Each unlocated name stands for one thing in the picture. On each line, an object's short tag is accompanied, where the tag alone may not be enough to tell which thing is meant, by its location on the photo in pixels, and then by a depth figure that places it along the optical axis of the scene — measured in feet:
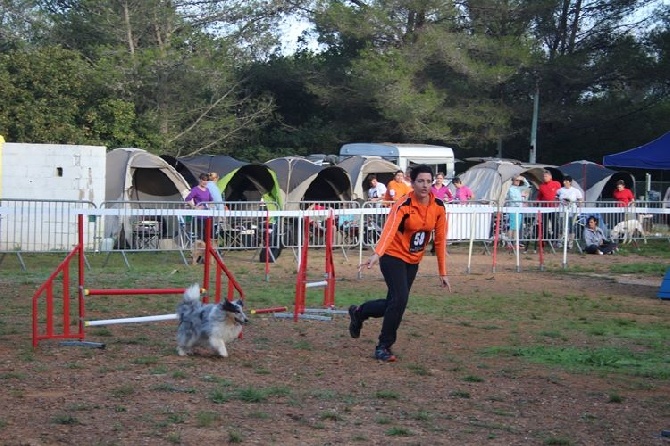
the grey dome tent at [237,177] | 77.56
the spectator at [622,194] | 78.84
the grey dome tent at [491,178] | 85.61
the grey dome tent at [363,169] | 83.10
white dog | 75.56
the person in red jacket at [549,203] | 70.69
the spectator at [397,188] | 68.03
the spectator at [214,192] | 65.16
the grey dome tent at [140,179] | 73.20
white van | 96.99
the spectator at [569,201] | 66.44
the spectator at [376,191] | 74.43
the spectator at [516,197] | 68.03
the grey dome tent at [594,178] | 97.88
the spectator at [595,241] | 72.13
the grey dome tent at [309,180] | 78.38
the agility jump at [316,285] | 36.78
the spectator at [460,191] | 72.18
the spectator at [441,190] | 68.90
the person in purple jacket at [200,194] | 63.93
